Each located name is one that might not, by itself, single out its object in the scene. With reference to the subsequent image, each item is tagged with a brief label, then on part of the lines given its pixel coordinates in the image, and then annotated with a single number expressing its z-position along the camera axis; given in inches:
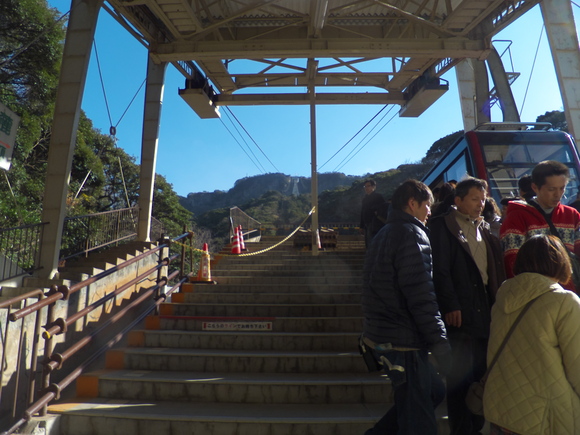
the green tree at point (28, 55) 498.0
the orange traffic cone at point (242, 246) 462.0
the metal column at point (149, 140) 409.1
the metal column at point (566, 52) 387.2
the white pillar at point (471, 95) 539.2
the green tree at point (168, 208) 1155.6
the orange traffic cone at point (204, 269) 290.8
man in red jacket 120.0
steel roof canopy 364.5
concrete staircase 140.0
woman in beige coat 75.9
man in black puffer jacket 97.0
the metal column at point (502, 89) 530.3
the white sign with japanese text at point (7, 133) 253.6
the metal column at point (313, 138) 450.6
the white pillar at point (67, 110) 295.6
